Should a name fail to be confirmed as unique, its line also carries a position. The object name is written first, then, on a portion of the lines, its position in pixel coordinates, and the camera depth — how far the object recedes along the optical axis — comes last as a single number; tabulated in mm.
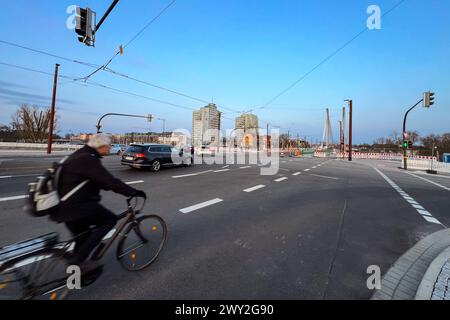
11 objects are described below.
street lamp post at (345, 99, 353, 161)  34406
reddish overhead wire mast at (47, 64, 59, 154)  22488
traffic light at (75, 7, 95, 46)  7901
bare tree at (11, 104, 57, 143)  51406
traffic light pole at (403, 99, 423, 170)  22516
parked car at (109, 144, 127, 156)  32591
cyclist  2312
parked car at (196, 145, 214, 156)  35803
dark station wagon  13008
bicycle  2206
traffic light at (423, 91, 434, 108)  18636
